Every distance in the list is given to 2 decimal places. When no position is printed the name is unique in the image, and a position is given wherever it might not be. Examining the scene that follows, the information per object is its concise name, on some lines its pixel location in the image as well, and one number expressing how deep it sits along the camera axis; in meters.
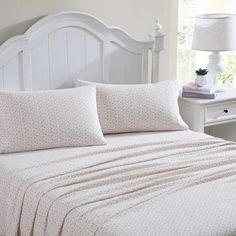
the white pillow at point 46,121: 2.62
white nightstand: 3.38
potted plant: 3.53
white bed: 1.92
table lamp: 3.44
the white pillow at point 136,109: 2.94
